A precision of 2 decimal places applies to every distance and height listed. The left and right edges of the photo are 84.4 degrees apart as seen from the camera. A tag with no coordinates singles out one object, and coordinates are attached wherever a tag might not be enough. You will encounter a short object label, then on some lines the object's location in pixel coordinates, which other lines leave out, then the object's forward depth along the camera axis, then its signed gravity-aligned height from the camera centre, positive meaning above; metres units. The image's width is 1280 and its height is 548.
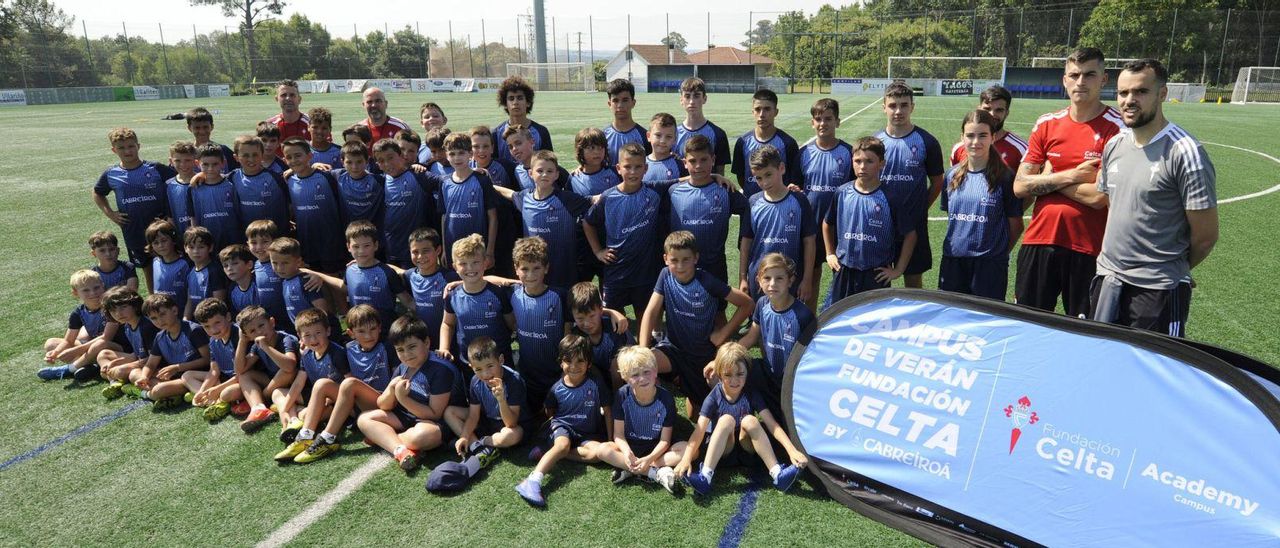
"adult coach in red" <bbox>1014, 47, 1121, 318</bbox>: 4.02 -0.51
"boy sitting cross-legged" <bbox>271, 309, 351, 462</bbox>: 4.43 -1.68
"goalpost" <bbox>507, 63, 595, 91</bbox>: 59.25 +2.95
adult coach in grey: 3.22 -0.50
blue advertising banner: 2.71 -1.39
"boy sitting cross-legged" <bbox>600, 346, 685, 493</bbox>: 3.93 -1.77
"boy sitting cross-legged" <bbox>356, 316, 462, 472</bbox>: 4.24 -1.70
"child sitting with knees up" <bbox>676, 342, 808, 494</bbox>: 3.79 -1.74
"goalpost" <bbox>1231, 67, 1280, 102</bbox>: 34.91 +0.69
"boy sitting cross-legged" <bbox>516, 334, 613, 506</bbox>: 4.12 -1.74
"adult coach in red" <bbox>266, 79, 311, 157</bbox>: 7.48 -0.02
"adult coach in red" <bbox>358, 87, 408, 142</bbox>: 7.30 -0.06
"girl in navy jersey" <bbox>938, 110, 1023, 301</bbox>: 4.50 -0.71
